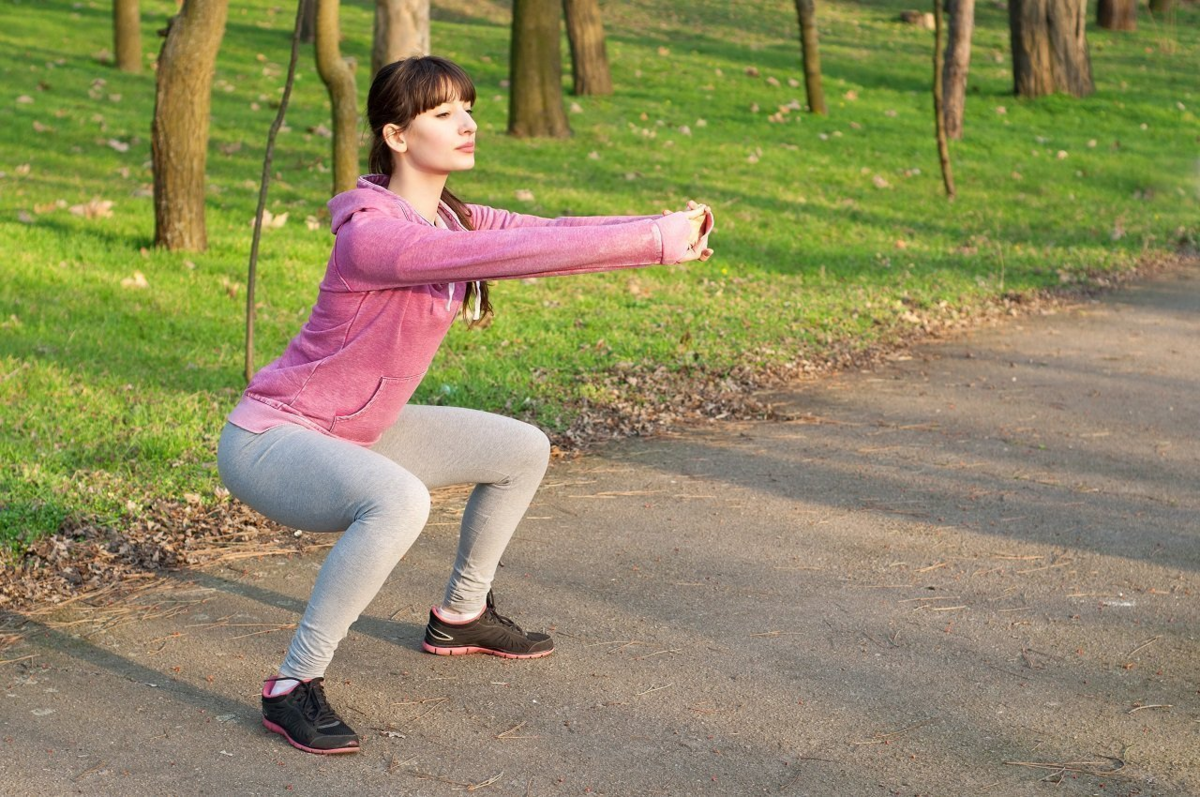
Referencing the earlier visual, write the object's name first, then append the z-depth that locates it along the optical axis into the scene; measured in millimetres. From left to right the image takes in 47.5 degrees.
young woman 3170
